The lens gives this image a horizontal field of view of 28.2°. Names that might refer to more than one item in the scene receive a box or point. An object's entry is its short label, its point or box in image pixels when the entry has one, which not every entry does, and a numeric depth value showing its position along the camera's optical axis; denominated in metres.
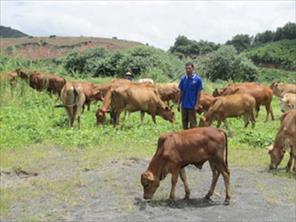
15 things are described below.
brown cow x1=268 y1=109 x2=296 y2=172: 12.70
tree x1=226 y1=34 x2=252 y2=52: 85.50
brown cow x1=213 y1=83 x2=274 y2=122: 21.78
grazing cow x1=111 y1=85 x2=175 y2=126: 17.89
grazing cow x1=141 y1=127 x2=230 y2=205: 10.20
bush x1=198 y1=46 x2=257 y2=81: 38.75
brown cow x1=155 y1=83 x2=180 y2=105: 22.92
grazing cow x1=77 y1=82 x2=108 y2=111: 20.61
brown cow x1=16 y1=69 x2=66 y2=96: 23.33
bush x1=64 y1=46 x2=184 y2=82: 33.75
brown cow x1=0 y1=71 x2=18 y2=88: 22.45
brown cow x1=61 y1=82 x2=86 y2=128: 17.72
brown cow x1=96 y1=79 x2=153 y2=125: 17.88
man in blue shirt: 13.95
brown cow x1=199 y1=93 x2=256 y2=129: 17.48
